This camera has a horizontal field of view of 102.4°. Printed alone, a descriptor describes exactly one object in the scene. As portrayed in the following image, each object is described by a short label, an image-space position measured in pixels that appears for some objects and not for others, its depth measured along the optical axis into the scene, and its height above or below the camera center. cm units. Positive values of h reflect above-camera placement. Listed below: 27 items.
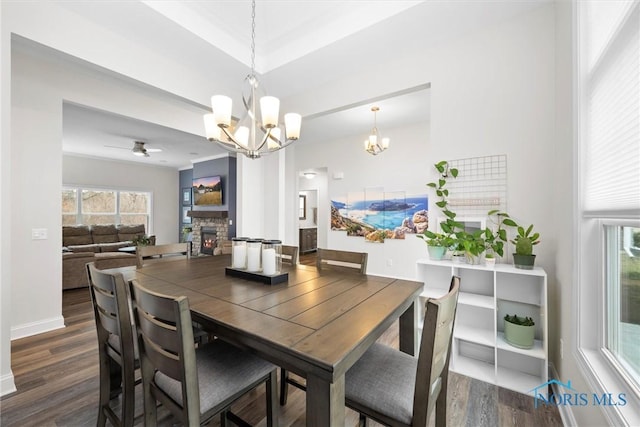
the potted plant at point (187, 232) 748 -59
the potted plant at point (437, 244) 214 -27
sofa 409 -74
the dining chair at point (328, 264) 169 -37
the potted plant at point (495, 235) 195 -18
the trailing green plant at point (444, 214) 214 -1
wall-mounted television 662 +56
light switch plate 274 -23
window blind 93 +45
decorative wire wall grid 207 +22
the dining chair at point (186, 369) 91 -71
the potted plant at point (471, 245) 196 -25
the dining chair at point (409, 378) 90 -70
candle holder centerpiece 160 -32
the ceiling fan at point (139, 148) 546 +136
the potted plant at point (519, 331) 176 -83
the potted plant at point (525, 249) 182 -26
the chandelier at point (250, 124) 174 +68
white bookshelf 179 -85
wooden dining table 79 -43
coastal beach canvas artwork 462 -3
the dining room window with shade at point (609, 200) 94 +6
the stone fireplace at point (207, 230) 659 -47
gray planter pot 181 -34
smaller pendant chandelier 390 +107
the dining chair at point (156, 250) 213 -34
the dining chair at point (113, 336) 120 -63
